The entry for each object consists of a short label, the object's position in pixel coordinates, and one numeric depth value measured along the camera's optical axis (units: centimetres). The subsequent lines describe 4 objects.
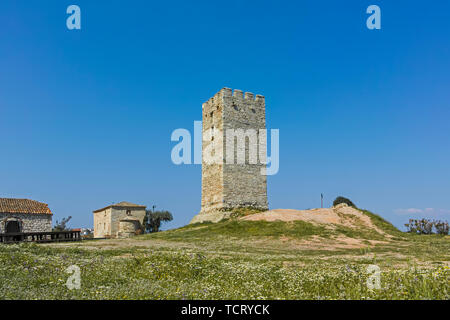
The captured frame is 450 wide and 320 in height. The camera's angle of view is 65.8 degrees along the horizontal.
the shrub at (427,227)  4155
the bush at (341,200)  4932
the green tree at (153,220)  6131
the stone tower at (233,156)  3691
